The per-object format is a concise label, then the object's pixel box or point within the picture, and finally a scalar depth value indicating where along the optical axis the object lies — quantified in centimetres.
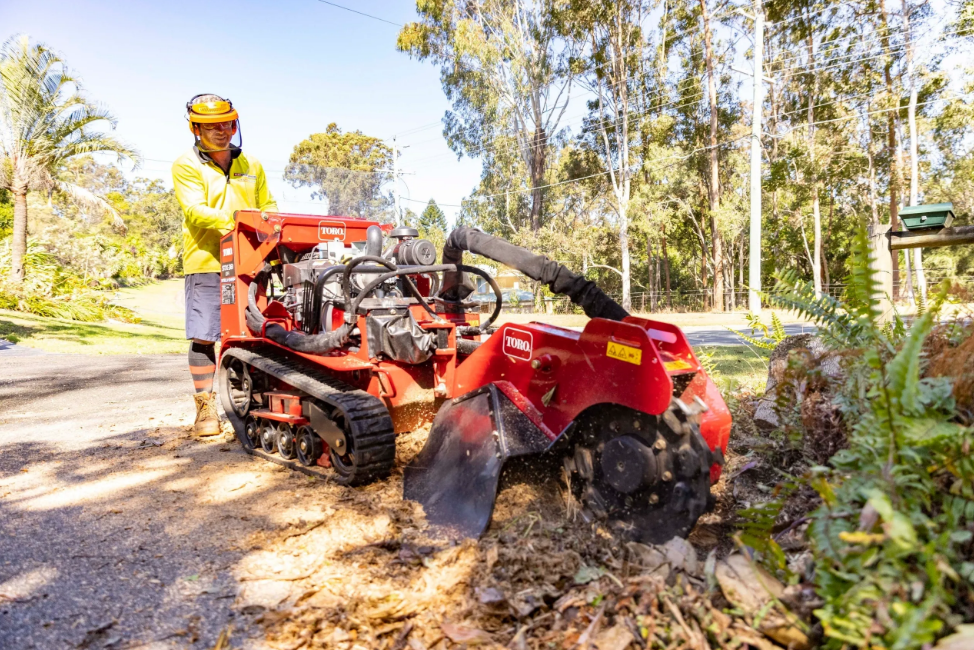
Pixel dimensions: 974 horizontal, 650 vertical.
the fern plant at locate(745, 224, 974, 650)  169
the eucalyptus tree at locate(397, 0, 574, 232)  2912
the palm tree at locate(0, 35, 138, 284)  1839
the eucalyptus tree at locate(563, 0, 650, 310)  2792
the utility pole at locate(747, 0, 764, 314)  1997
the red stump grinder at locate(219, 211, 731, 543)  291
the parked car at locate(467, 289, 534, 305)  3622
